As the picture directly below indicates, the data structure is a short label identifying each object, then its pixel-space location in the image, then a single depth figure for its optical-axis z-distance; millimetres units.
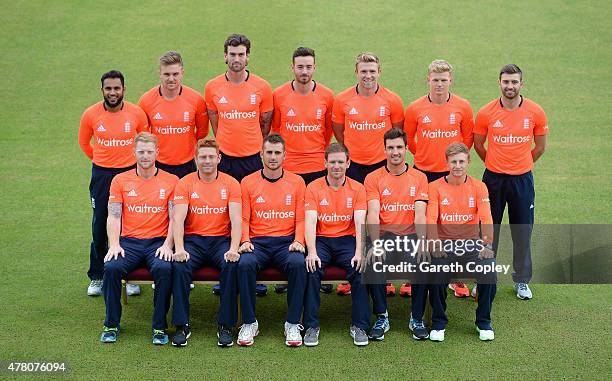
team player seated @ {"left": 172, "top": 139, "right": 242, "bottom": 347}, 17406
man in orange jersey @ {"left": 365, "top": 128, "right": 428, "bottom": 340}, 17953
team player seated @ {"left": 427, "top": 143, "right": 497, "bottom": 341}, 17500
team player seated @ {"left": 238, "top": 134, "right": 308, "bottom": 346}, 17422
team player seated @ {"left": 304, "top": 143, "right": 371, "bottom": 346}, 17484
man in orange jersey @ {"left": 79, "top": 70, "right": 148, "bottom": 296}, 18969
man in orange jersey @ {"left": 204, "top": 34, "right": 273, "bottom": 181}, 19620
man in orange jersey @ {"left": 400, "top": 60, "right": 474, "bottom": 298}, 19125
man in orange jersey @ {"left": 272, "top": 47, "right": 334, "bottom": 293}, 19766
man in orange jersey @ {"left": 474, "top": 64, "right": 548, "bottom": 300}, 19062
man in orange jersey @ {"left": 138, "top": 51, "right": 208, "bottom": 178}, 19469
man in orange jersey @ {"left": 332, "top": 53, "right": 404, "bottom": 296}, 19469
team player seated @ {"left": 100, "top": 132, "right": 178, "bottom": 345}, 17406
